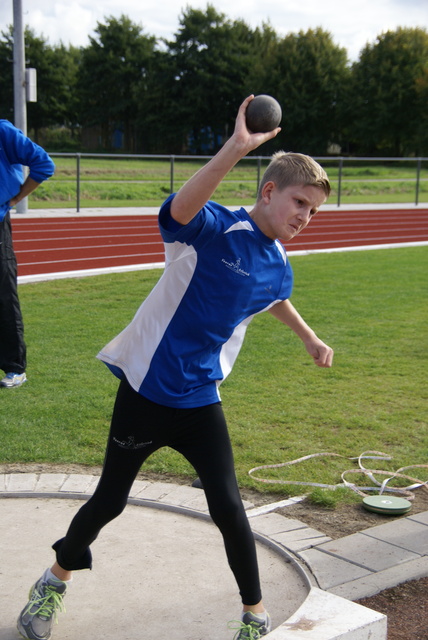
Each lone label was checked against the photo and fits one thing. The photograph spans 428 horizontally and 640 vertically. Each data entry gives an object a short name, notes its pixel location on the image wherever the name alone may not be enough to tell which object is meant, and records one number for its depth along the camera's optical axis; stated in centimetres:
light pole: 1897
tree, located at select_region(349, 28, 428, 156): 6244
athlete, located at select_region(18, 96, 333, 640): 266
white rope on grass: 436
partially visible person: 566
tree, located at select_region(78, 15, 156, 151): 7462
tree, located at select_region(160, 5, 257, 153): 6931
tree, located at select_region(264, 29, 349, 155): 6562
